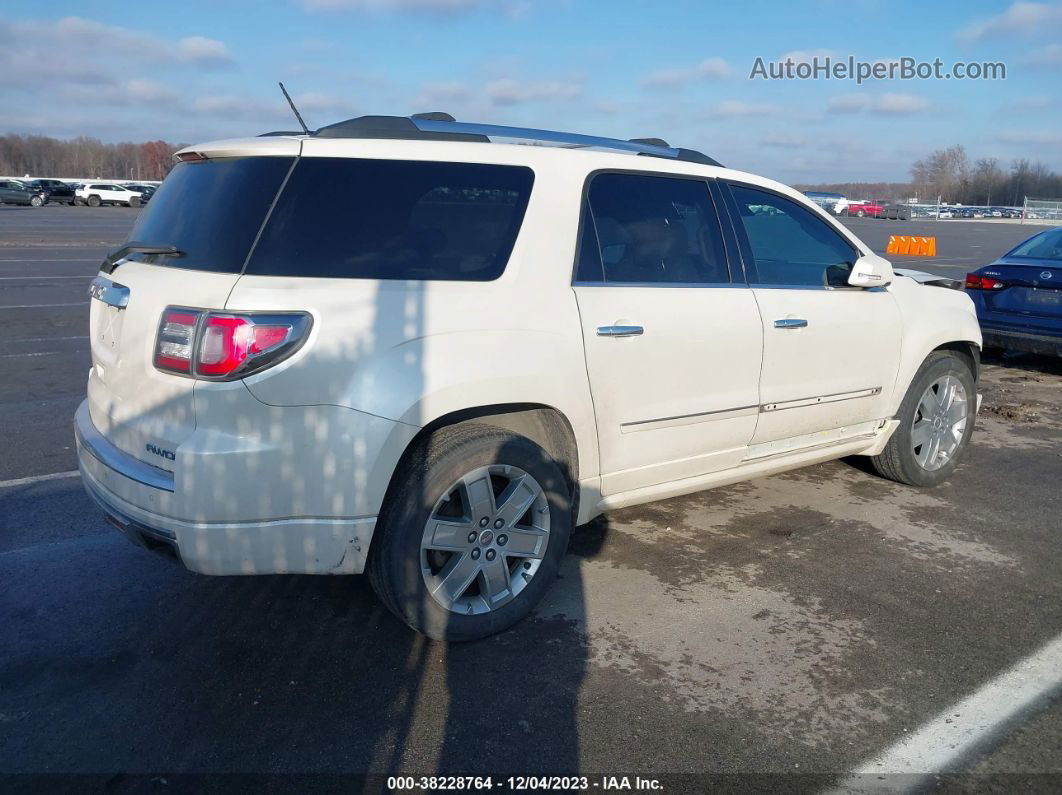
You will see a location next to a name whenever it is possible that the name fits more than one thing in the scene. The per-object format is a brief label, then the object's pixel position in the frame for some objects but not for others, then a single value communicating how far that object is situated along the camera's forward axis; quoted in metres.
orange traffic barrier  27.96
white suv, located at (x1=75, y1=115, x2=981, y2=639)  3.02
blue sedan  8.27
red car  63.72
